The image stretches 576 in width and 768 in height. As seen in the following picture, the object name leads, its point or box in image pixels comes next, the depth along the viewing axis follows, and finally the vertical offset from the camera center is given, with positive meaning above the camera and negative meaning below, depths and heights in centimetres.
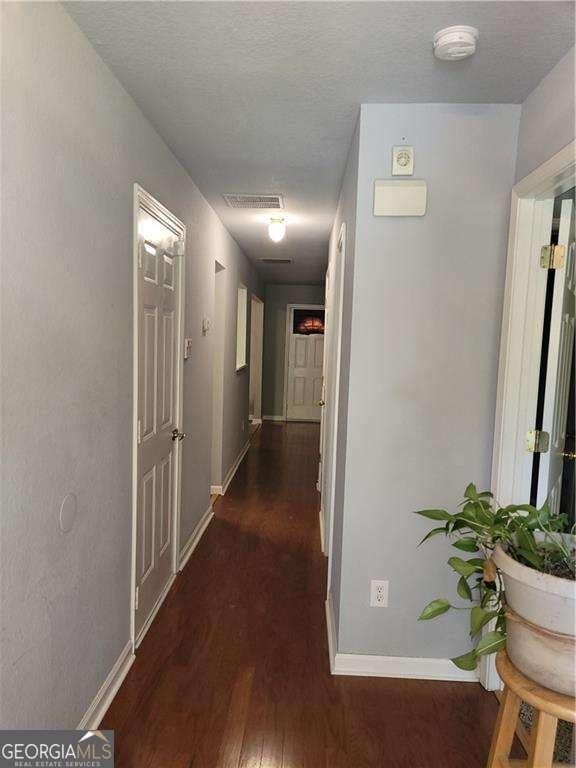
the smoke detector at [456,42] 149 +93
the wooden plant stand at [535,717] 117 -95
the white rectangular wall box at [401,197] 199 +59
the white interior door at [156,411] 229 -40
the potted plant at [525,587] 117 -62
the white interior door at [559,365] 193 -8
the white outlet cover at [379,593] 214 -110
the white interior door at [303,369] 852 -53
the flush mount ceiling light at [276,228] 368 +83
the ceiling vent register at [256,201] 335 +96
